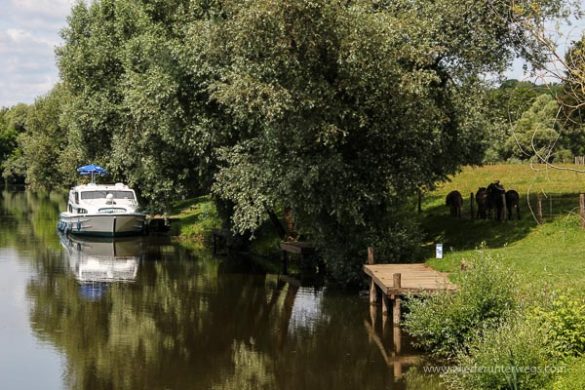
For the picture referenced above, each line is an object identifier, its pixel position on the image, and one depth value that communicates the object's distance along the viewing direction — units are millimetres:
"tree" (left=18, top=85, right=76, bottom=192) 81188
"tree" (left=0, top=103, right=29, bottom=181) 123062
